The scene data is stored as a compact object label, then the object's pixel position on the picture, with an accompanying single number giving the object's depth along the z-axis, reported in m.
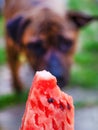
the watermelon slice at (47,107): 0.56
